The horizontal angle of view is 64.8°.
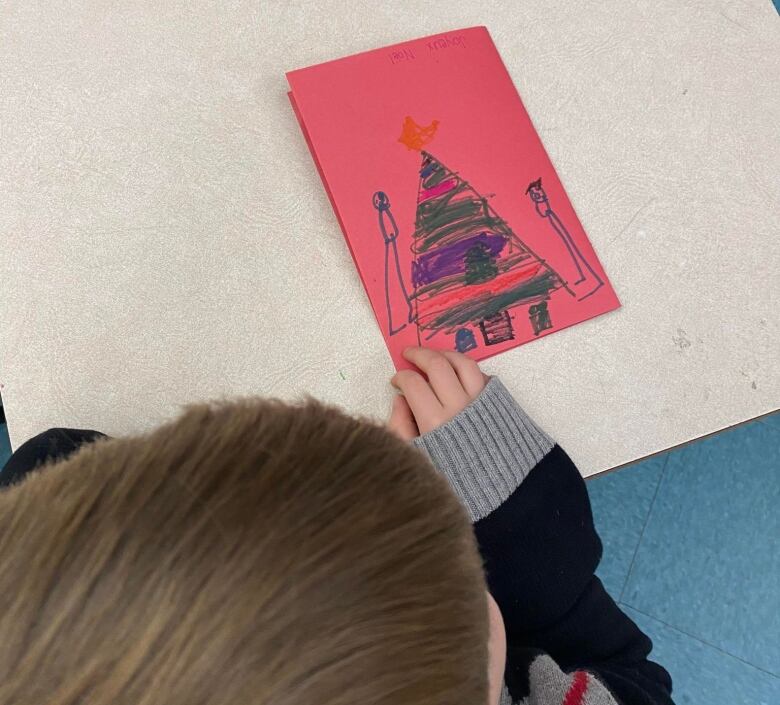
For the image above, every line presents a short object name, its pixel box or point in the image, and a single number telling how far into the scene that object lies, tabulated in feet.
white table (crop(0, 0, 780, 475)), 1.59
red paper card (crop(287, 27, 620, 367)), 1.68
